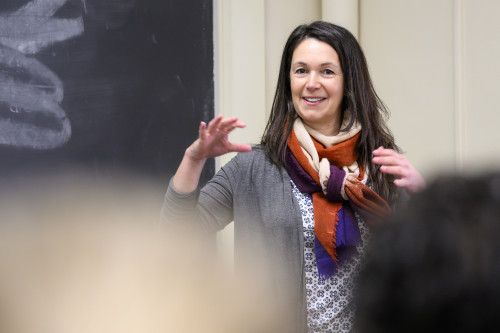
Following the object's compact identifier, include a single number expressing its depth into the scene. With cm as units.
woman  637
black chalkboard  678
